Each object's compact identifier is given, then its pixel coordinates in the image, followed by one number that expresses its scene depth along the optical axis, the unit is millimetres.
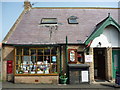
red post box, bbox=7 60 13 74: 12828
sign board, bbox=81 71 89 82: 11812
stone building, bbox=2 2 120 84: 12039
